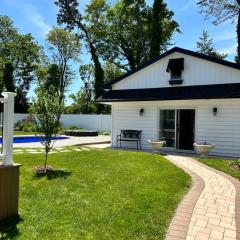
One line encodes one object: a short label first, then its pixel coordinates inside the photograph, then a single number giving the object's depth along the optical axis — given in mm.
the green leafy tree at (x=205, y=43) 35088
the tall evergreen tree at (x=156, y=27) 22332
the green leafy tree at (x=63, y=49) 33940
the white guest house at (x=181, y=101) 10501
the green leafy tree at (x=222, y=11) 16936
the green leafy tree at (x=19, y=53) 33024
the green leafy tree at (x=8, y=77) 26768
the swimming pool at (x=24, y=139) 16418
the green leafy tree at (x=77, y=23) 28399
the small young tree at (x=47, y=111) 6603
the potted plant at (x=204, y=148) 9926
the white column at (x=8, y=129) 3863
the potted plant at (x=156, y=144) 10825
